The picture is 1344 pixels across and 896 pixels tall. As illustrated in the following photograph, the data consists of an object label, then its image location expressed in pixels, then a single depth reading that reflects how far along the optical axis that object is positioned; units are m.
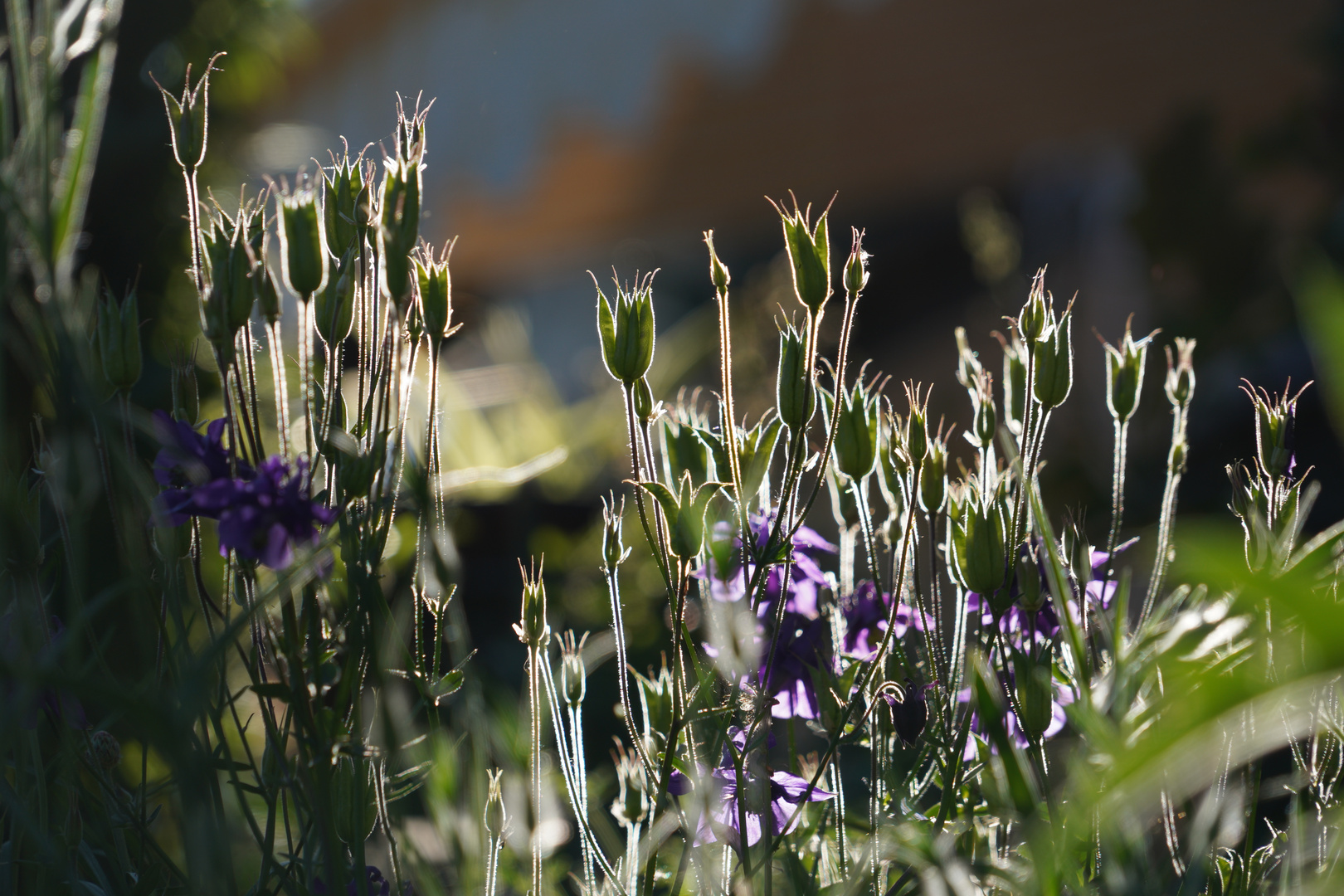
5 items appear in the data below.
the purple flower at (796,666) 1.16
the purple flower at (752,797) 1.09
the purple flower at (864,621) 1.18
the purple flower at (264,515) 1.07
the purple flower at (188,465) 1.07
